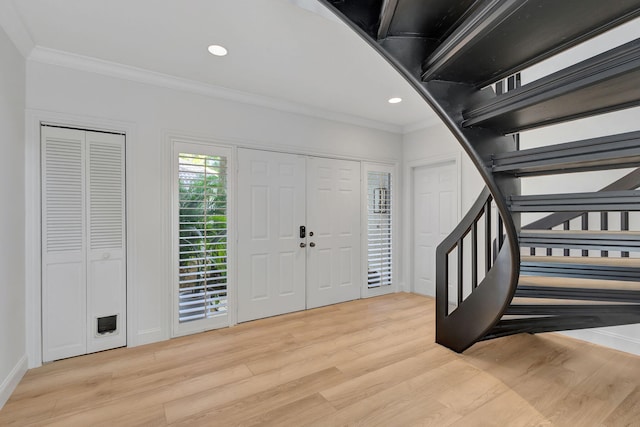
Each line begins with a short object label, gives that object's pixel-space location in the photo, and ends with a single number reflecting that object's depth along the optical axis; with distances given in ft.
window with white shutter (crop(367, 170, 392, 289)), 13.71
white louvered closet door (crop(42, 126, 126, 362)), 7.80
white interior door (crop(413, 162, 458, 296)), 13.05
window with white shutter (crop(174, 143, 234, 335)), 9.48
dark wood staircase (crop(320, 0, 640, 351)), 2.69
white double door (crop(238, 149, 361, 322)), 10.71
